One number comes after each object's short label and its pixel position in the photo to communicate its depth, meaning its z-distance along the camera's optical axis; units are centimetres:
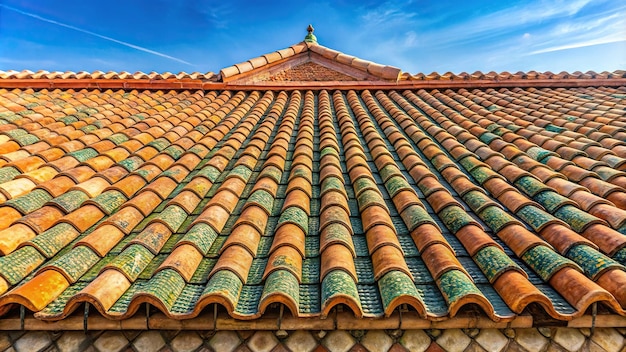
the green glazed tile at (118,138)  460
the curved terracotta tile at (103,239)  251
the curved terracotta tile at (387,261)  219
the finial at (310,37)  825
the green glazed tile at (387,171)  366
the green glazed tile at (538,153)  400
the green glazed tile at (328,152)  427
